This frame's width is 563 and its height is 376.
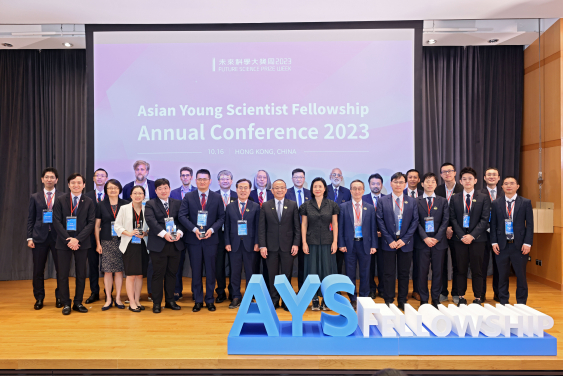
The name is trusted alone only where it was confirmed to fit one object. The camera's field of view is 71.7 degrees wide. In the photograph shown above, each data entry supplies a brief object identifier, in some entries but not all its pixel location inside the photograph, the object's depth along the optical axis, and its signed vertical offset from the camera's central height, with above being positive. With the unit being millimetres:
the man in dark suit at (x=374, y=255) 4699 -829
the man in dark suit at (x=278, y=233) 4301 -526
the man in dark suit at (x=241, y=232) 4379 -518
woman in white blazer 4254 -510
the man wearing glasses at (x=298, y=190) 4992 -62
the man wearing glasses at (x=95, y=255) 4820 -839
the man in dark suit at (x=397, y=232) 4285 -530
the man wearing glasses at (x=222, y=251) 4699 -786
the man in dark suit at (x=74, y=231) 4301 -483
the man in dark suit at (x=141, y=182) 5090 +67
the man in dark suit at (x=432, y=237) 4309 -592
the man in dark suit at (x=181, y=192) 4865 -70
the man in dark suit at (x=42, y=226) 4441 -432
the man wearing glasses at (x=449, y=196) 4500 -152
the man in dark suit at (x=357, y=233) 4293 -536
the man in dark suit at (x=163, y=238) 4227 -561
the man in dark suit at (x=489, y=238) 4465 -638
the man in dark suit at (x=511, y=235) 4234 -567
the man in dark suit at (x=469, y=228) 4301 -499
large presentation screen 5266 +1120
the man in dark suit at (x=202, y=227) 4321 -446
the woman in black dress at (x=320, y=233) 4262 -524
